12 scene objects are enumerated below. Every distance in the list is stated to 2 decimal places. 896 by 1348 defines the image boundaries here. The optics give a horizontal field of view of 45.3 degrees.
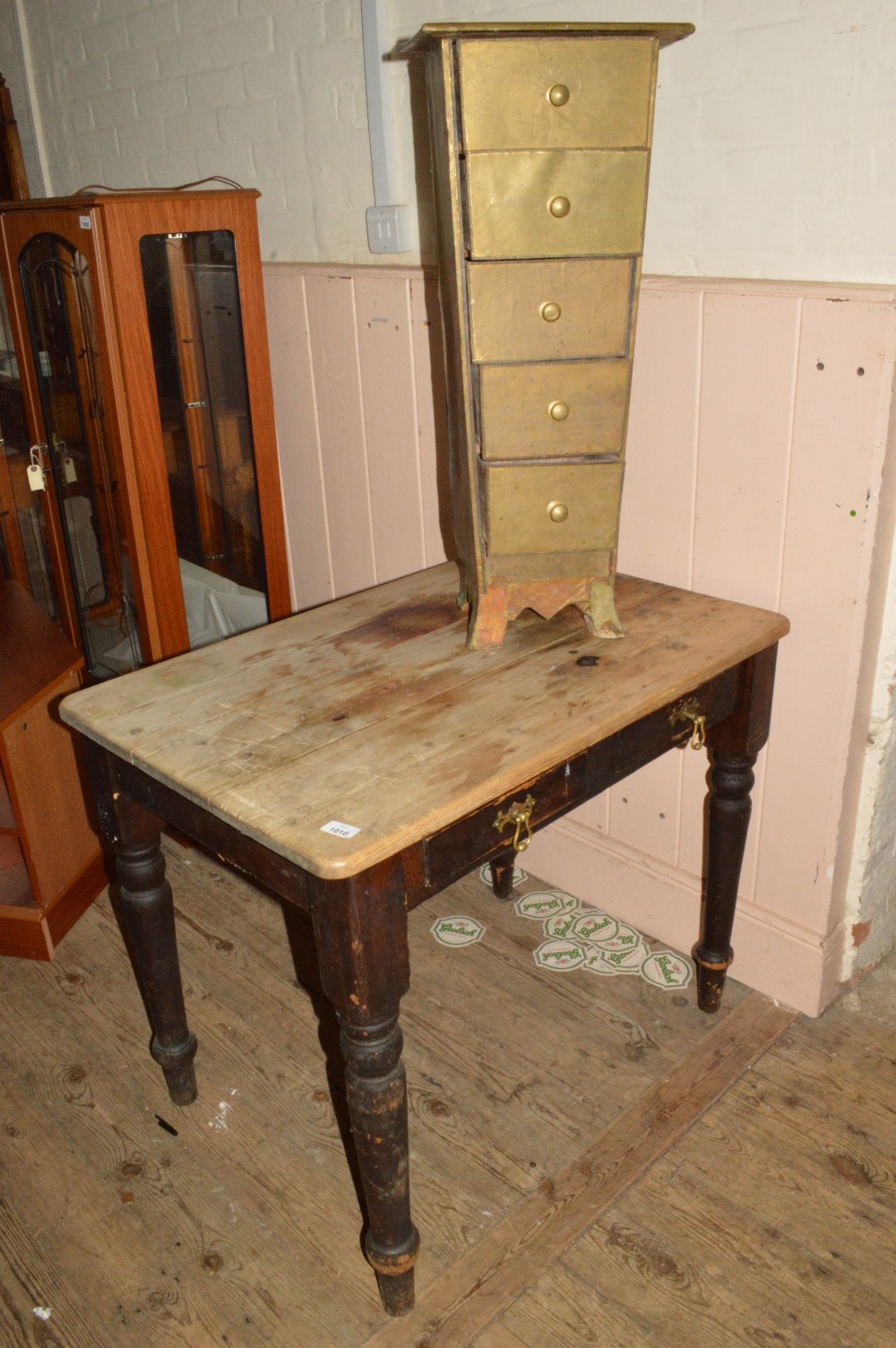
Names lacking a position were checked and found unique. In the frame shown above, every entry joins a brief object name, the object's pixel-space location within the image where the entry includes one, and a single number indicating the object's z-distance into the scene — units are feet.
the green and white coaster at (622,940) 7.32
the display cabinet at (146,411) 7.39
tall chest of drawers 4.58
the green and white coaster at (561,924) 7.48
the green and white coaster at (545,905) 7.67
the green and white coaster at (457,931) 7.44
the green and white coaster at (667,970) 6.97
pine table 4.16
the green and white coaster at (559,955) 7.16
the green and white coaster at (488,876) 8.07
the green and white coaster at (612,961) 7.10
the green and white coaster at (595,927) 7.43
